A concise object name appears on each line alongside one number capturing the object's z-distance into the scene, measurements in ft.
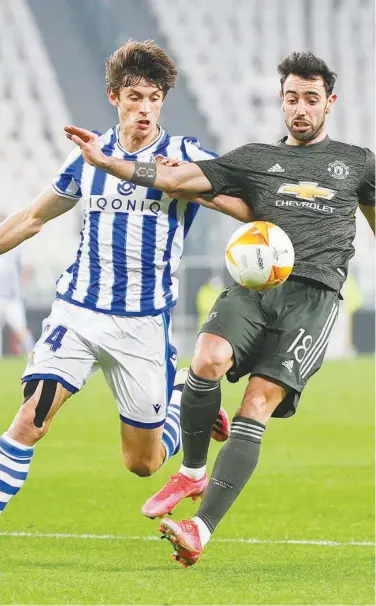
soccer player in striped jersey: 43.39
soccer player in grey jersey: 39.14
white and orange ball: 38.91
